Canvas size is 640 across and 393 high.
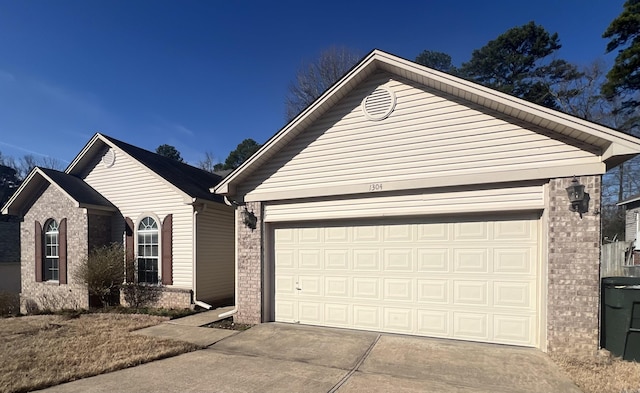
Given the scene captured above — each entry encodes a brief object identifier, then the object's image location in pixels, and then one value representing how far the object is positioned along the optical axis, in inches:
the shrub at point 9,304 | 516.9
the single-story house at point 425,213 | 236.7
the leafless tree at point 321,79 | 935.7
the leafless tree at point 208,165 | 1647.4
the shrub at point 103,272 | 453.7
